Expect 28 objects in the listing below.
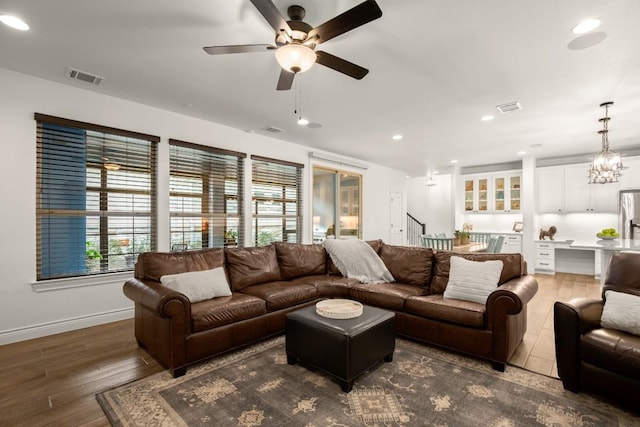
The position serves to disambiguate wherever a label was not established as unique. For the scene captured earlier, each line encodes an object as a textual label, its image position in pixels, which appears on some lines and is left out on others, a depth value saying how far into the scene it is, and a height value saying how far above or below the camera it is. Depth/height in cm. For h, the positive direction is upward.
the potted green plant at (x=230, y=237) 484 -39
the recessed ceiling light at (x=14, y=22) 221 +141
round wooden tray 243 -79
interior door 849 -20
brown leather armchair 185 -88
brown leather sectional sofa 246 -85
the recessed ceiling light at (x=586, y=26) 221 +138
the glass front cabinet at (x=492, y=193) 749 +51
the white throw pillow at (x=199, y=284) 278 -67
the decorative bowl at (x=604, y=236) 461 -35
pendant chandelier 402 +64
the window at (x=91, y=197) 329 +18
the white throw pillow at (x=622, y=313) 199 -67
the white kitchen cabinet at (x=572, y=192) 637 +46
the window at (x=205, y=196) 427 +25
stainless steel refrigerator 588 -2
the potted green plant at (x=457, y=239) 542 -47
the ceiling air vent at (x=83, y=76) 305 +140
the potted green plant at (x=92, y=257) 357 -52
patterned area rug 186 -126
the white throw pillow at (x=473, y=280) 285 -65
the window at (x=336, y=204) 646 +19
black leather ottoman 215 -97
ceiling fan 177 +115
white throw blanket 386 -63
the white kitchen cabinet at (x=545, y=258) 683 -100
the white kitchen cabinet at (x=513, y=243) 716 -71
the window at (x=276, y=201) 526 +22
